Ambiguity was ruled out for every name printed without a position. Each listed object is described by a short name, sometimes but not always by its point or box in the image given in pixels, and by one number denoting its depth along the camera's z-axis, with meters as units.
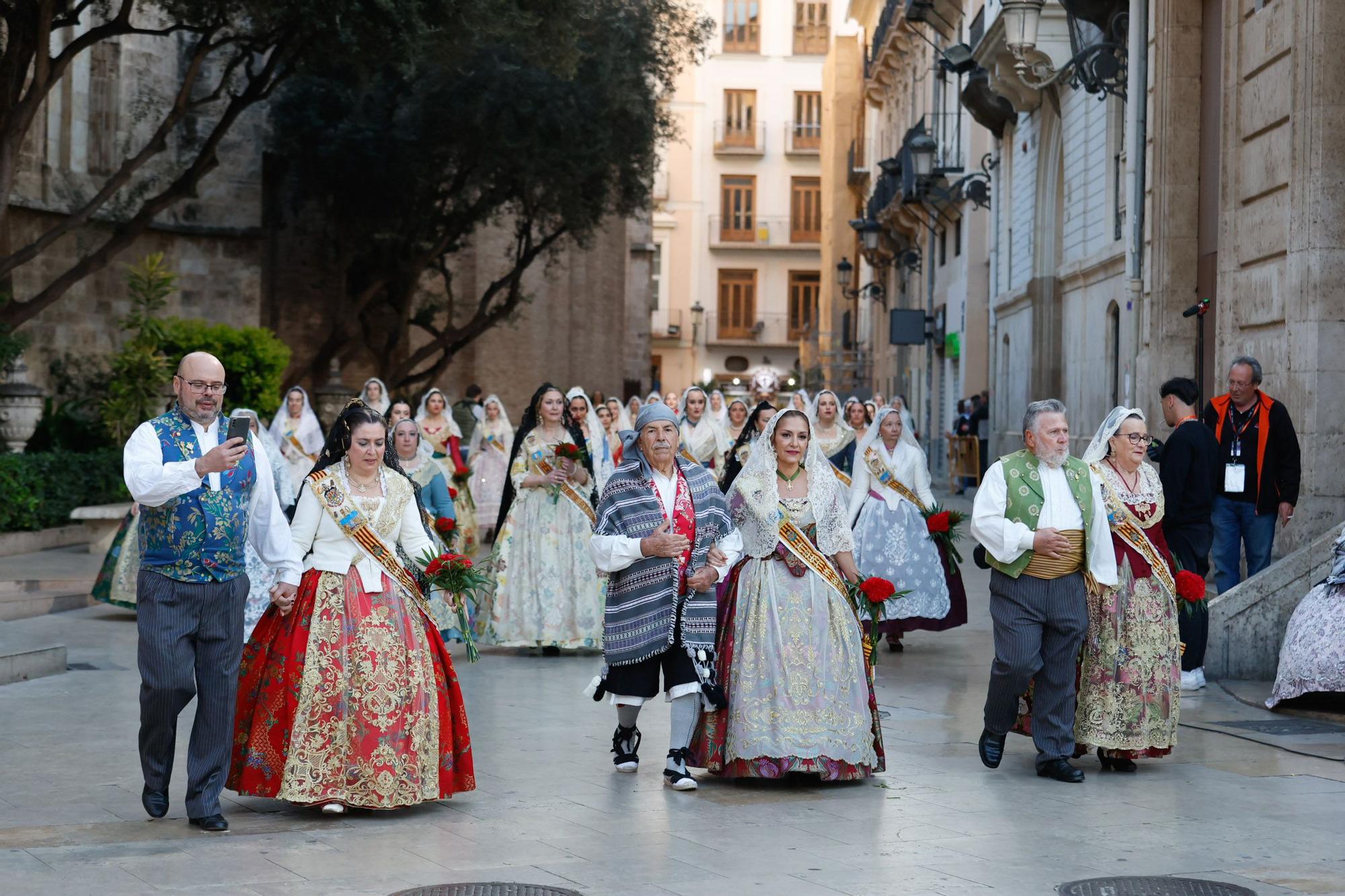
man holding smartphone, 6.62
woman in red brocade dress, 6.95
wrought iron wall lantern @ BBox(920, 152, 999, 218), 30.50
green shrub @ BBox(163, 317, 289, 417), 24.58
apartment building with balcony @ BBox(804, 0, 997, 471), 33.69
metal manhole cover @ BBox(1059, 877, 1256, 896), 5.94
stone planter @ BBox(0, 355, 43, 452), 18.48
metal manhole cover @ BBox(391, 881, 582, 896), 5.83
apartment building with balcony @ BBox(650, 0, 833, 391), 67.81
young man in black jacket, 10.60
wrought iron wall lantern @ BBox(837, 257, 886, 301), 41.16
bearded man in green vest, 7.93
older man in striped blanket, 7.71
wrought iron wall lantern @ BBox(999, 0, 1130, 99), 16.17
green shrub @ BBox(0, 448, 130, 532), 17.22
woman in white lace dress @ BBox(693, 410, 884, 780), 7.69
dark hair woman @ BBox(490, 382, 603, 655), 12.44
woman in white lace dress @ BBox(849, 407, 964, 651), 12.63
